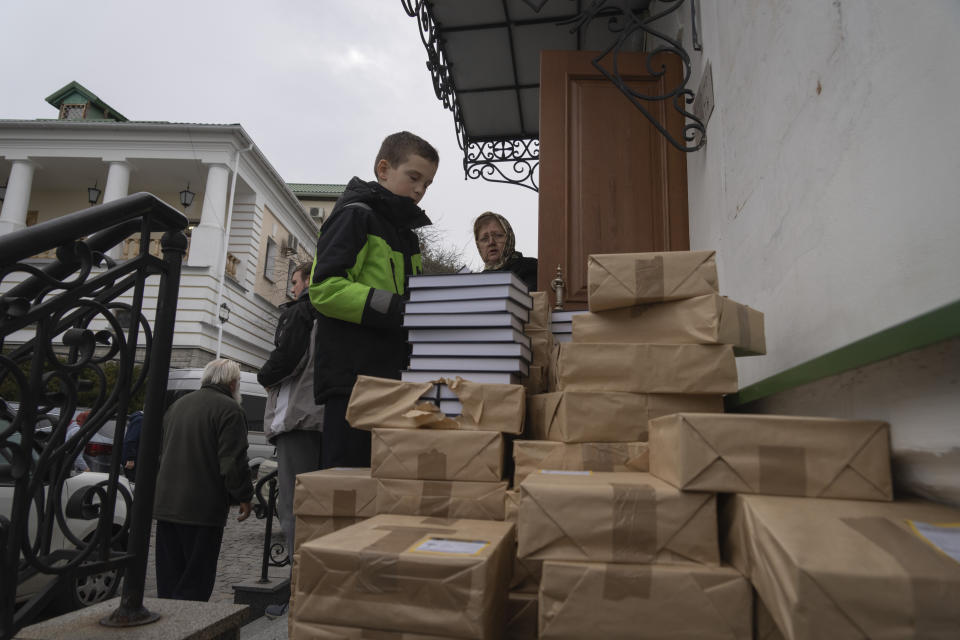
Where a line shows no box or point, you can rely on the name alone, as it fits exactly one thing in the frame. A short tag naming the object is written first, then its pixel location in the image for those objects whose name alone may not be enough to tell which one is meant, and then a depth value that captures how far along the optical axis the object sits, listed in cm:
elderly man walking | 329
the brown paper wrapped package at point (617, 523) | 121
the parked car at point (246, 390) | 1088
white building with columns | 1550
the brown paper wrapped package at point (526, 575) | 148
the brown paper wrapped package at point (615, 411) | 166
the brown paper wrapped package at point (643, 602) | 113
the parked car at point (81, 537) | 353
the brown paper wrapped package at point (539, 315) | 230
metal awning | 435
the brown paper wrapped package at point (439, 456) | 173
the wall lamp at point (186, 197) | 1514
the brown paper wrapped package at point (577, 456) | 162
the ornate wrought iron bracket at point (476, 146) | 468
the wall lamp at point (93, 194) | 1522
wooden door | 358
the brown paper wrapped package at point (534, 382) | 222
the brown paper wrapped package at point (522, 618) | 142
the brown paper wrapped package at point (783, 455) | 115
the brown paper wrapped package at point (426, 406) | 184
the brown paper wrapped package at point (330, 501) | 179
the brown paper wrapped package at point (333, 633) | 124
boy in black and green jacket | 215
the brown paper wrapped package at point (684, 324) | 162
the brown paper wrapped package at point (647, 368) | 161
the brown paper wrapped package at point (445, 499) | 170
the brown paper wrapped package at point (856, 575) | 82
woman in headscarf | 342
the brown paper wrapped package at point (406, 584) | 120
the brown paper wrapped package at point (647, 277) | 168
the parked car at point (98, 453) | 623
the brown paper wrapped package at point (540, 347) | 228
